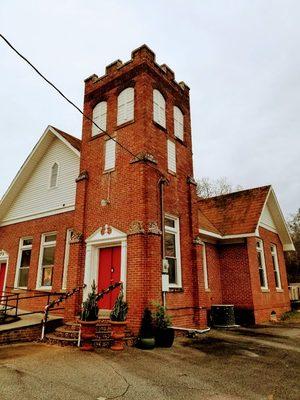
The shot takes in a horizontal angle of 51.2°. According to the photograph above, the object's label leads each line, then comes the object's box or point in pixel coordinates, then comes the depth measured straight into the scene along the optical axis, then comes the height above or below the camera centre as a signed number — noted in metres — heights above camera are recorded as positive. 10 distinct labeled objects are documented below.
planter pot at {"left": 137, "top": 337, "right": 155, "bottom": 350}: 8.27 -1.06
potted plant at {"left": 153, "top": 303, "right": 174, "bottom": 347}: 8.55 -0.72
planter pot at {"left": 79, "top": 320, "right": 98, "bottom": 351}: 7.98 -0.78
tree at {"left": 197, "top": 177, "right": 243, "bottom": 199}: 35.46 +12.20
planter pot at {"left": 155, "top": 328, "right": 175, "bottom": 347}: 8.54 -0.93
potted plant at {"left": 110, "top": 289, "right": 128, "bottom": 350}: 8.11 -0.50
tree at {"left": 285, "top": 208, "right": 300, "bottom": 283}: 38.25 +4.08
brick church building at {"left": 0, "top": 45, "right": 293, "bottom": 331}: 10.29 +3.24
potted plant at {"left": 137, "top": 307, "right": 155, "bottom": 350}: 8.30 -0.82
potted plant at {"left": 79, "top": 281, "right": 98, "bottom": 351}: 8.02 -0.47
